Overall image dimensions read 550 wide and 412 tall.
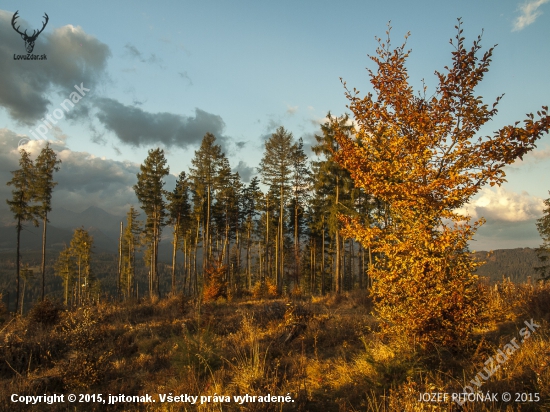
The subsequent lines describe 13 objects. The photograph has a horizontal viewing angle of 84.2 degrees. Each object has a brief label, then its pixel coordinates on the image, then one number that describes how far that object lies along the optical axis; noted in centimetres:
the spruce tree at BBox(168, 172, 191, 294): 3538
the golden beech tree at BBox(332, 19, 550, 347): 566
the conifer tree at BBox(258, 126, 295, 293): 2962
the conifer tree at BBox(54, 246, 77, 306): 4811
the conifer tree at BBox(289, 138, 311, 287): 3037
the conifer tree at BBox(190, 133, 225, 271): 3030
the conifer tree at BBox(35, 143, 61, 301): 2883
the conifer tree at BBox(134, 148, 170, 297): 3234
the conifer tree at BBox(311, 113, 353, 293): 2402
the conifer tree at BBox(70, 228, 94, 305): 4383
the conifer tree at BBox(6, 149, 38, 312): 2808
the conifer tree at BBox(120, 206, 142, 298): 4722
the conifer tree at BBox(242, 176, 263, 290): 4066
